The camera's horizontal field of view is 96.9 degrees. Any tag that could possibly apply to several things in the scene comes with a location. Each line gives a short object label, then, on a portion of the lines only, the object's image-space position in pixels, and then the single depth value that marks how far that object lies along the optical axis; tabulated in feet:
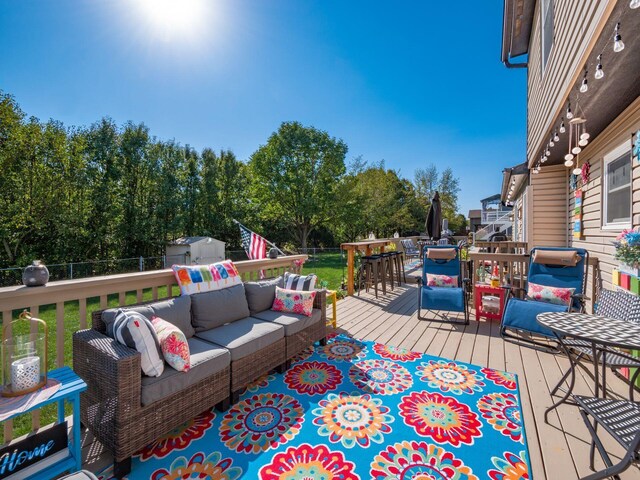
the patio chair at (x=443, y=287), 13.50
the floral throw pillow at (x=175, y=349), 6.51
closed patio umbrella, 24.72
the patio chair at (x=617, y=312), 6.89
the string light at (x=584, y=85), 8.36
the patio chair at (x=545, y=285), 10.46
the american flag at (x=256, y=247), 19.64
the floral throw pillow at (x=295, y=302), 10.80
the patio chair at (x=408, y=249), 35.19
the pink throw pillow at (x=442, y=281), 15.34
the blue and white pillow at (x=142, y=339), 6.04
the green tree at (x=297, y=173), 64.49
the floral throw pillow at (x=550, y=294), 11.19
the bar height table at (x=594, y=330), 5.48
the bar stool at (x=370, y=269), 19.36
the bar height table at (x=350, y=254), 20.08
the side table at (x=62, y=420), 4.78
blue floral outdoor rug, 5.63
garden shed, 42.75
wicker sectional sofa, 5.56
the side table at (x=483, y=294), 14.02
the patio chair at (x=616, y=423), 4.07
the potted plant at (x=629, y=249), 7.69
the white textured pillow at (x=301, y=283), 11.42
